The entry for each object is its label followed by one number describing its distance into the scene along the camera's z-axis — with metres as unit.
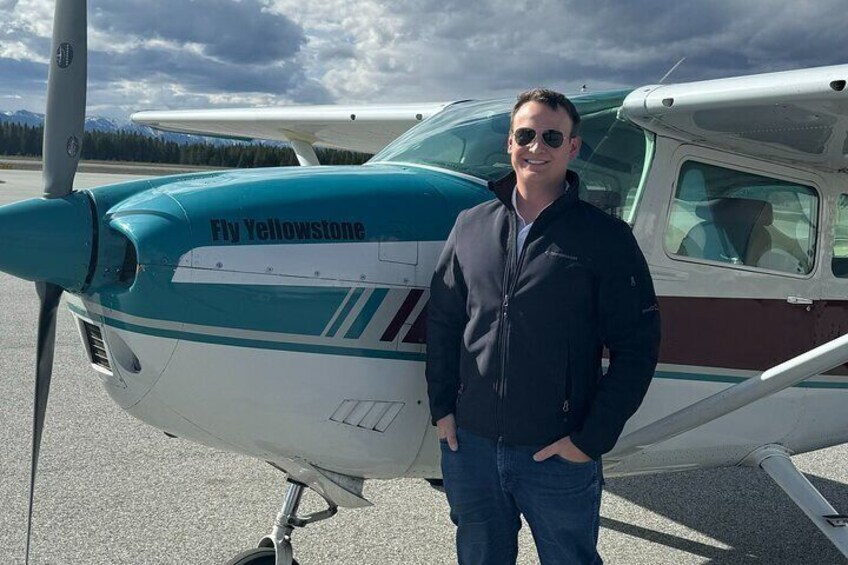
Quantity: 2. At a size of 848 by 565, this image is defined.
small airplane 2.40
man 2.22
